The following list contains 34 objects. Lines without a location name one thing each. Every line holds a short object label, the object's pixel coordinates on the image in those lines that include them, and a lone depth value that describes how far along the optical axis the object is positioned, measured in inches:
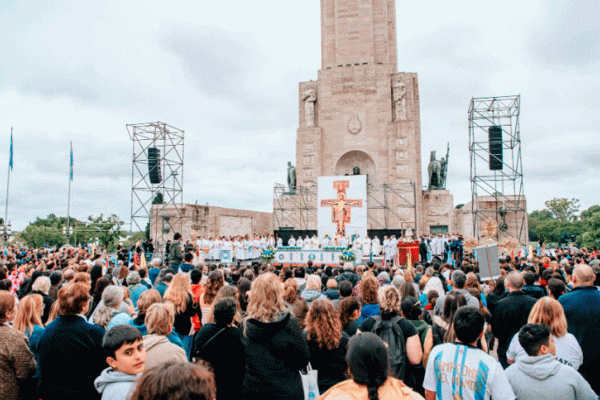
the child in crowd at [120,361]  109.0
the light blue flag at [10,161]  961.4
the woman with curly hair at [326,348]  139.6
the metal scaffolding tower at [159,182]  1053.2
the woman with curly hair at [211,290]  217.8
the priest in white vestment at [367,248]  951.0
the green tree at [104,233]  2030.0
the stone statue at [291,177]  1296.8
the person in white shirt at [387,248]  882.8
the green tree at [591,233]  1675.7
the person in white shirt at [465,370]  113.1
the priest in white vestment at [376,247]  974.8
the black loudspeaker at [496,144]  972.2
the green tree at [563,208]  2605.8
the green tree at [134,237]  2586.1
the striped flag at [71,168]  1104.2
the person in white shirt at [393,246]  863.7
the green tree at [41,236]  2385.6
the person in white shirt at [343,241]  906.1
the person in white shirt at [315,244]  912.2
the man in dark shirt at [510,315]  187.8
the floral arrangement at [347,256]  705.7
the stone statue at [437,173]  1240.8
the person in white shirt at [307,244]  924.0
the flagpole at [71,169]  1095.3
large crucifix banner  1082.1
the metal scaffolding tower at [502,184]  978.1
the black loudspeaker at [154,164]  1055.6
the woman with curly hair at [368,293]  190.0
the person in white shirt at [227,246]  920.3
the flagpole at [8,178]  935.2
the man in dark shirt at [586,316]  164.9
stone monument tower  1208.2
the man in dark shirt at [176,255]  474.9
